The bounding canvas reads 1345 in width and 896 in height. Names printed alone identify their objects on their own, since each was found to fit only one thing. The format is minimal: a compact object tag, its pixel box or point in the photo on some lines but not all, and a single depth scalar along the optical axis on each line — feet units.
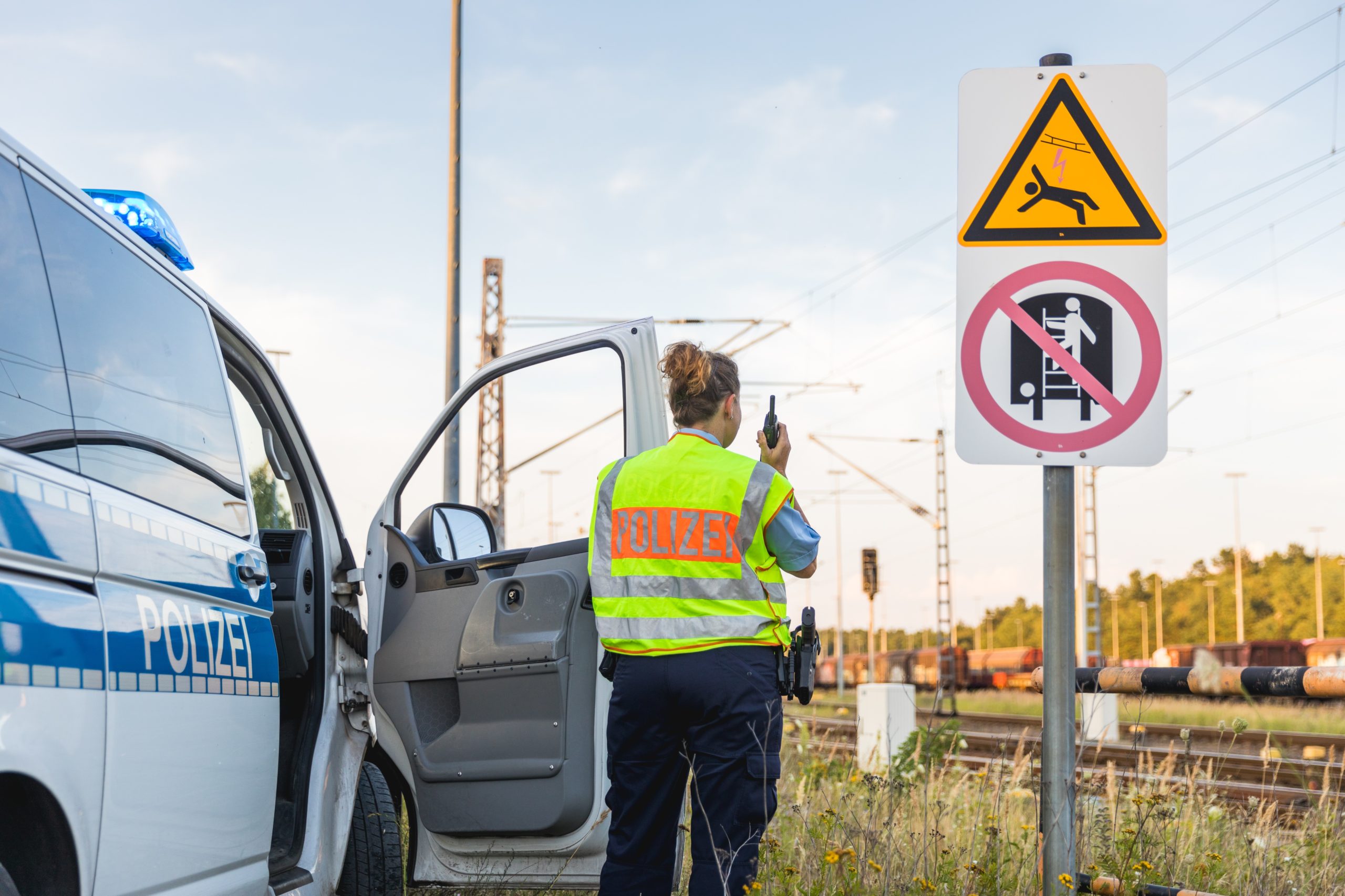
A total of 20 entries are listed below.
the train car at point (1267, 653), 131.75
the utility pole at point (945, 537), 100.27
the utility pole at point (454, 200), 39.50
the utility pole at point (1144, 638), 260.38
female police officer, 11.25
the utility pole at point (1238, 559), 166.91
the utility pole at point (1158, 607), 241.55
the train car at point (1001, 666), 133.90
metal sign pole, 10.10
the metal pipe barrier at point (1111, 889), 11.10
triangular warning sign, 10.66
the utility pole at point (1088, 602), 83.15
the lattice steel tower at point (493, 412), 53.11
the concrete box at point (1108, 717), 42.37
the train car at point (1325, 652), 119.55
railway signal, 99.04
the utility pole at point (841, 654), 125.70
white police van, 7.21
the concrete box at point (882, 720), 29.49
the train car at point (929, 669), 144.56
